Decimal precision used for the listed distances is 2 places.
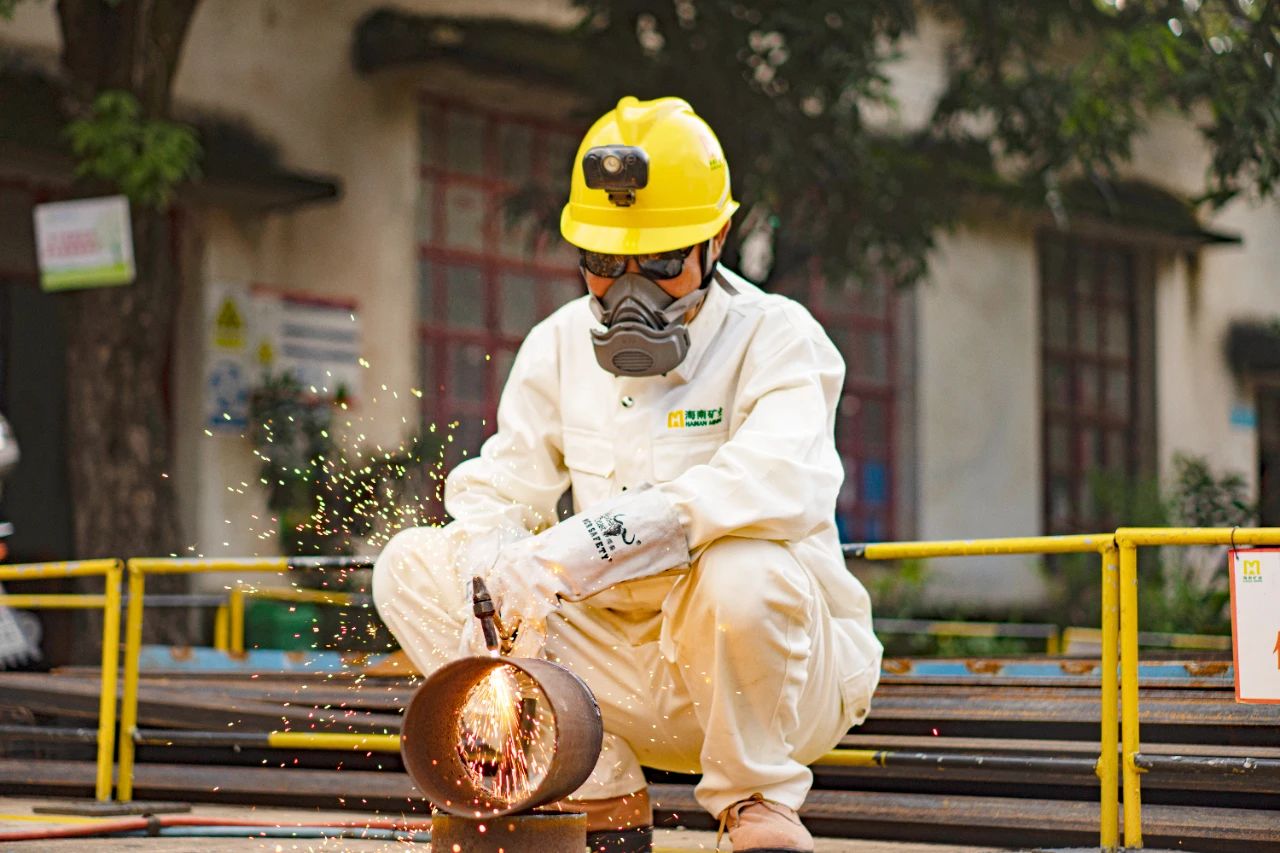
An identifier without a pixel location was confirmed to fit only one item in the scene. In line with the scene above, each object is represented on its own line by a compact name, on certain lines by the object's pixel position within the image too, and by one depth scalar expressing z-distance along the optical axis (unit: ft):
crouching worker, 24.86
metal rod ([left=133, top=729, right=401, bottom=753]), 35.37
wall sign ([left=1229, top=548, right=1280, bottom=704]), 27.66
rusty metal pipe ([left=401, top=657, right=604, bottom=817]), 22.58
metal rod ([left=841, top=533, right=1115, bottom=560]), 29.89
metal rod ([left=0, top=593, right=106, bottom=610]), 47.78
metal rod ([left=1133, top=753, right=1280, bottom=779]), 27.86
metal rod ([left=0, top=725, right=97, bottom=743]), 40.78
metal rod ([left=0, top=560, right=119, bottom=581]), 39.98
